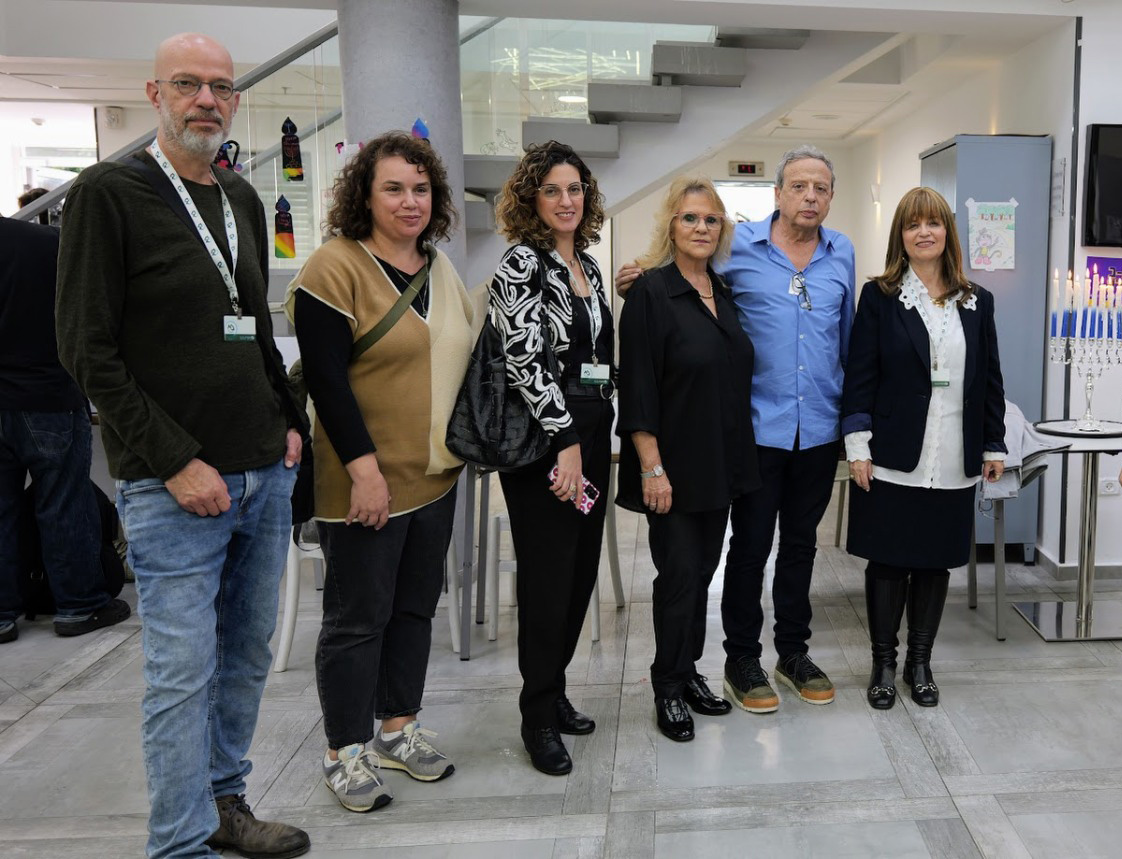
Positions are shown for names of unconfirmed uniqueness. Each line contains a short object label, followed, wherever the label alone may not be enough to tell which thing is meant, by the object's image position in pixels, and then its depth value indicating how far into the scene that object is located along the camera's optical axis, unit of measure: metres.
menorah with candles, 3.49
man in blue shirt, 2.73
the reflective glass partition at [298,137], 4.20
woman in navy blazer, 2.77
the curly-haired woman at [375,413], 2.13
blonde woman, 2.53
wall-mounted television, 4.02
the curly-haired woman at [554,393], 2.29
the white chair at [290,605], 3.26
